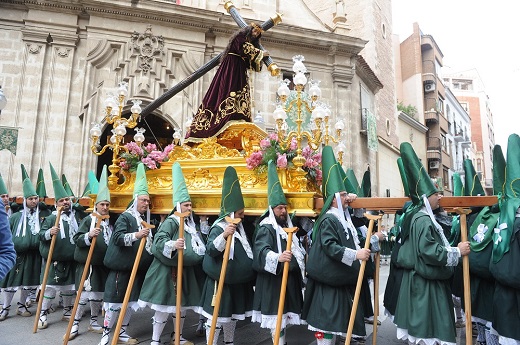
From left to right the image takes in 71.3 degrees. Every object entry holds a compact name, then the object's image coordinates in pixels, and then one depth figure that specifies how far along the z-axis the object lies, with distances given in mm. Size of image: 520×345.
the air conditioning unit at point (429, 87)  29775
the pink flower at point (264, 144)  5027
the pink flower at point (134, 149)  6441
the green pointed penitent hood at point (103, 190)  5371
